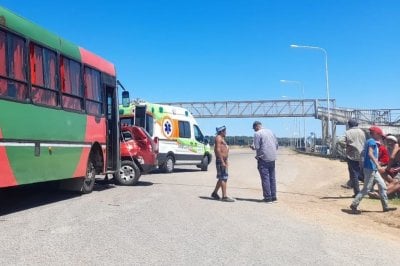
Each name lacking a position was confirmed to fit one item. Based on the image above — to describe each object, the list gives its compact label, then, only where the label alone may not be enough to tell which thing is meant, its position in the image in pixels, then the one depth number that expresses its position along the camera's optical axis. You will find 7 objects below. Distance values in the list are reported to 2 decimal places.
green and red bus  9.01
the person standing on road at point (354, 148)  13.25
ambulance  20.84
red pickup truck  15.83
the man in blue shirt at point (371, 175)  10.89
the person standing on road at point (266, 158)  12.27
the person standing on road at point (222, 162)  12.38
